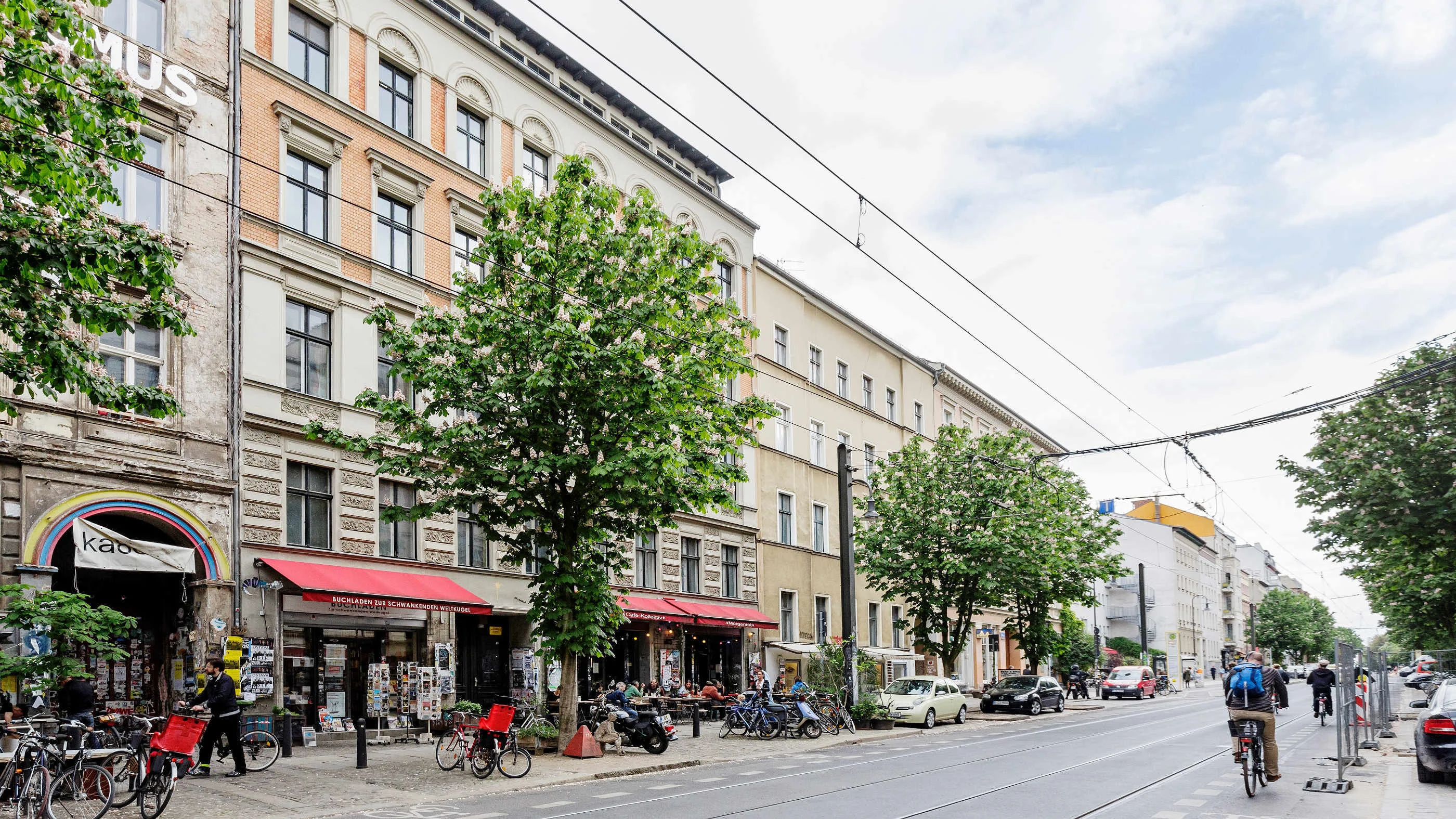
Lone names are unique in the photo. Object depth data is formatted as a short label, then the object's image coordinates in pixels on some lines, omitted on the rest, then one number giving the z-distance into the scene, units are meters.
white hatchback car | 32.19
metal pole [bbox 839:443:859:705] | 30.09
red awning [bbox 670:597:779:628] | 34.19
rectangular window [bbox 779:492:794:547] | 42.03
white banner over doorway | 18.64
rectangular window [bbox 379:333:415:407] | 25.81
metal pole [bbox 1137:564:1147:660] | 67.94
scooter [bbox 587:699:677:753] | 21.53
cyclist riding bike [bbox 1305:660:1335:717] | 31.64
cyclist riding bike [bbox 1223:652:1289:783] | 15.45
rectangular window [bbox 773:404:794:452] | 42.19
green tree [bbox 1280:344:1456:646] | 28.09
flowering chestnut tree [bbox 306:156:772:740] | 20.08
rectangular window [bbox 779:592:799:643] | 41.00
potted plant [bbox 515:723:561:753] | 20.84
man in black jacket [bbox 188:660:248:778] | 16.44
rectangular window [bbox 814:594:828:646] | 43.19
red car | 58.12
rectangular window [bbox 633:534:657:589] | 33.38
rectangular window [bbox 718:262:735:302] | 39.69
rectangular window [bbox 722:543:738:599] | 38.03
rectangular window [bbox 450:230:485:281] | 28.03
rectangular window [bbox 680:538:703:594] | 35.94
